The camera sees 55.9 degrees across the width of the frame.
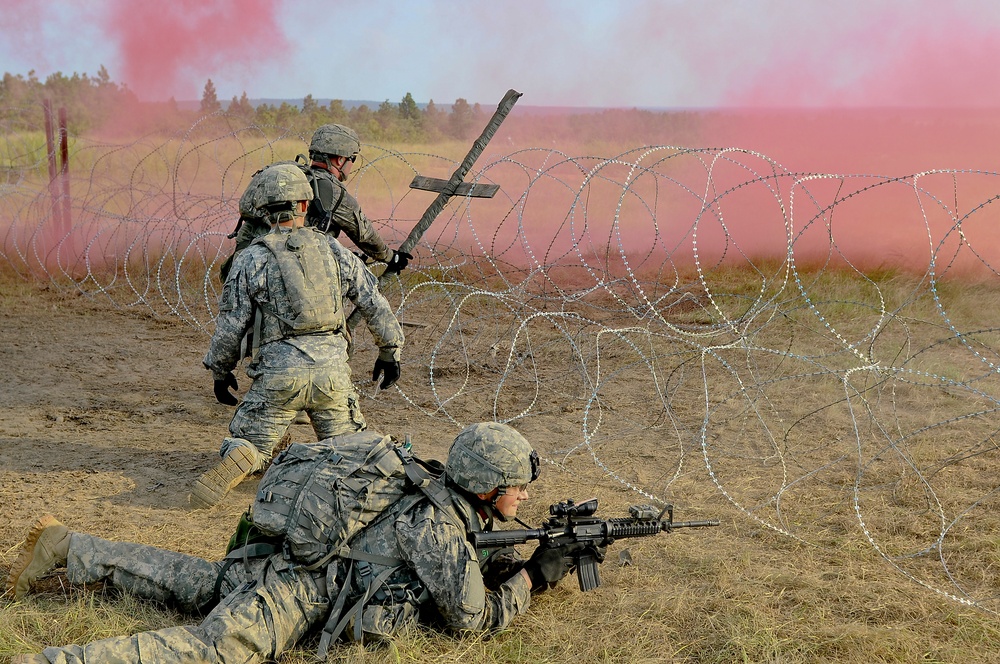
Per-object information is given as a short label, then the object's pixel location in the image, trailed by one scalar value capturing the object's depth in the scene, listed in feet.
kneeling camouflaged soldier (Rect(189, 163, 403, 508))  16.20
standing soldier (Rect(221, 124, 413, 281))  19.06
